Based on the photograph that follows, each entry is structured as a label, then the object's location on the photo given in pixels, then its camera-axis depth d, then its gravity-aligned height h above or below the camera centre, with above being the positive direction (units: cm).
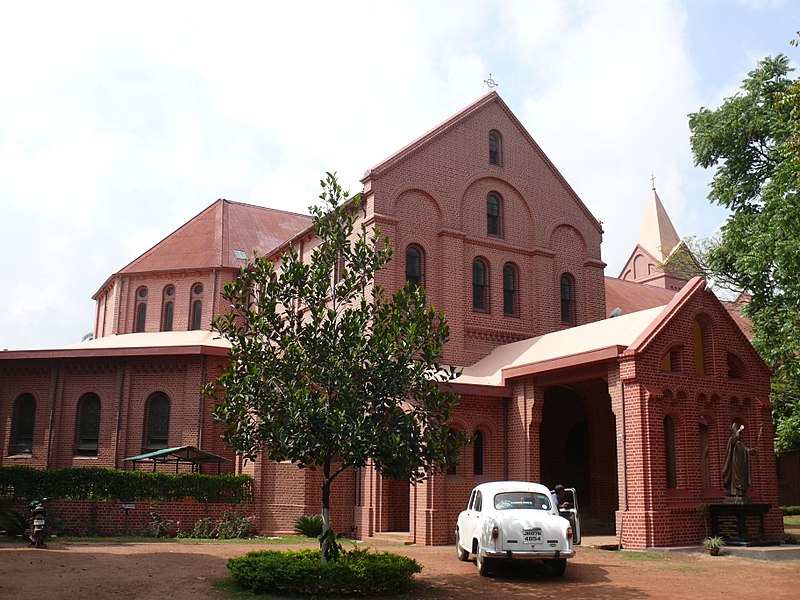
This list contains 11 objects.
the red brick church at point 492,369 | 2019 +285
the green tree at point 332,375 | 1267 +147
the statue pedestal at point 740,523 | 1888 -121
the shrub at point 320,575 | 1225 -167
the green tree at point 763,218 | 2253 +752
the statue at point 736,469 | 1933 +7
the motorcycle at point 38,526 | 1772 -141
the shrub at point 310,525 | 2264 -166
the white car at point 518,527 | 1437 -105
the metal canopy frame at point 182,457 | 2336 +20
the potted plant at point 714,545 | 1806 -163
